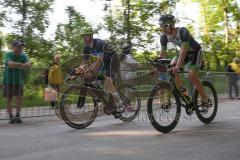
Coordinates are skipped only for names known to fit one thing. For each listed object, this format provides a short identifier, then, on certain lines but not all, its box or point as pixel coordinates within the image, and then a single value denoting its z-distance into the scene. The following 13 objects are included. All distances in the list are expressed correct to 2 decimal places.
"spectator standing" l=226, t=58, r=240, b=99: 18.76
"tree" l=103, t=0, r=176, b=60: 20.45
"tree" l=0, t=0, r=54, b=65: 19.69
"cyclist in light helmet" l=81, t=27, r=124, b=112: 8.79
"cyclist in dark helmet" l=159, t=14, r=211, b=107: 8.09
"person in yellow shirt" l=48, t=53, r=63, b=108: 11.64
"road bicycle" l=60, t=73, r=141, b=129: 8.62
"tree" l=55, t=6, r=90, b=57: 21.59
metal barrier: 10.95
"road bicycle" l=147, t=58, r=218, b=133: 7.82
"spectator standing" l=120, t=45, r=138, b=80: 10.40
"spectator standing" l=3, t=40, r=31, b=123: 10.36
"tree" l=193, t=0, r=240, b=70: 35.47
